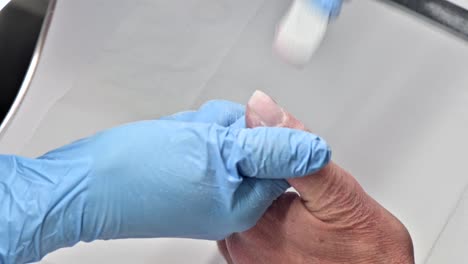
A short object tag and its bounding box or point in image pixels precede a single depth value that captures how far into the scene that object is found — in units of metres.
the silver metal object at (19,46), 0.74
